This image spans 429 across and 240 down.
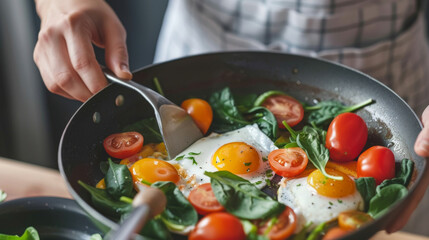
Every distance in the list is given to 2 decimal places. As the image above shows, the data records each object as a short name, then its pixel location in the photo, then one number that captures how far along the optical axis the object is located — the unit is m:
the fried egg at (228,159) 0.57
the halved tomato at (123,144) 0.59
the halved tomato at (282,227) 0.50
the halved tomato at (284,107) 0.62
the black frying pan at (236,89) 0.56
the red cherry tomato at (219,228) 0.49
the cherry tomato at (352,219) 0.51
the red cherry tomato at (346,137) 0.58
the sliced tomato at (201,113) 0.62
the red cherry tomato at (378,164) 0.55
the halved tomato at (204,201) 0.53
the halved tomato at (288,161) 0.56
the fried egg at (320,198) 0.53
